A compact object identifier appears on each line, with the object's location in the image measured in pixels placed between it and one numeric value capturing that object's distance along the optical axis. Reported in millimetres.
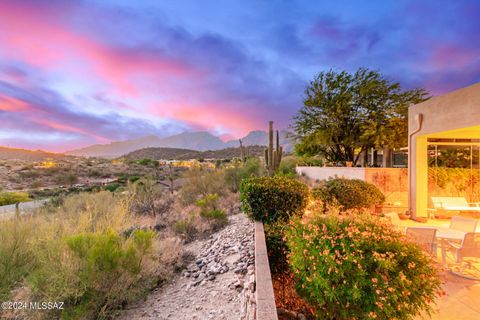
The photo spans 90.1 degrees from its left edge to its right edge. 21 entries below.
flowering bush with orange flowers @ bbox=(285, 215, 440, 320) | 2408
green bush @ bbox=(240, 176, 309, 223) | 6109
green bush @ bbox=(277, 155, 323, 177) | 20250
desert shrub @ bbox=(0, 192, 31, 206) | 12617
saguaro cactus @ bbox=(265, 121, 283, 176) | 10211
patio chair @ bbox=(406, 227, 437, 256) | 4491
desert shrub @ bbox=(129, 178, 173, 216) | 10297
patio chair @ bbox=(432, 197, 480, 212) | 8195
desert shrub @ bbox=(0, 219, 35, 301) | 3701
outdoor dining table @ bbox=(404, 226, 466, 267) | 4613
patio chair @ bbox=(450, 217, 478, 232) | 5120
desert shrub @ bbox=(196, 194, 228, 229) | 8101
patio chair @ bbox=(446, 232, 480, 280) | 4328
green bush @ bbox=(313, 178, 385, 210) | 8016
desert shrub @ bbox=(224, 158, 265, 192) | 13931
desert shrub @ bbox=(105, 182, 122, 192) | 18594
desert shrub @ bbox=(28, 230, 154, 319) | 3422
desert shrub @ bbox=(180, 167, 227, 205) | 12578
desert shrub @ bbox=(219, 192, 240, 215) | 10055
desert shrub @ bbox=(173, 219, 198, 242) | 7606
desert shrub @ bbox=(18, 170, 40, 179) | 26800
